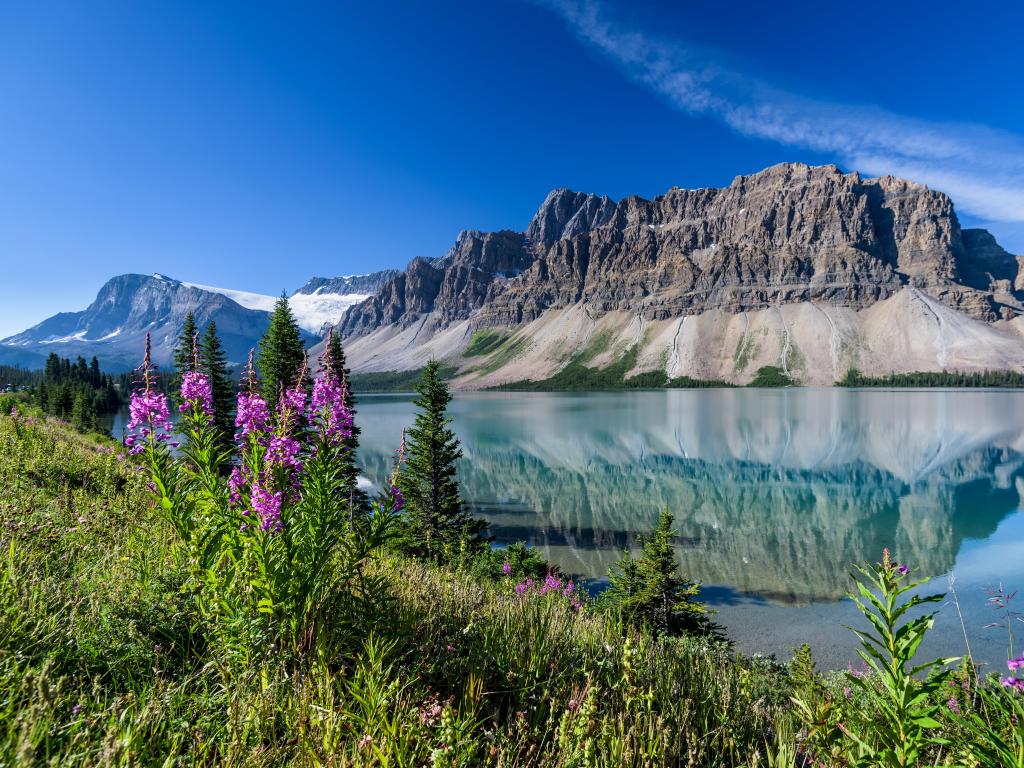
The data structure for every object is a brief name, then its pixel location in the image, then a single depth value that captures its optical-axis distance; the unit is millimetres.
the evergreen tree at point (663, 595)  20141
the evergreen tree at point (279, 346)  28266
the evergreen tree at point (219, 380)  28450
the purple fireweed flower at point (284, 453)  4918
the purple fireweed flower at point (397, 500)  5773
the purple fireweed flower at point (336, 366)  5914
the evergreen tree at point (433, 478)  32156
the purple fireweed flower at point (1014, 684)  3822
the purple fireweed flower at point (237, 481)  4953
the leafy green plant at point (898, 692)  2936
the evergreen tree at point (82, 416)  56094
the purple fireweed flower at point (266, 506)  4574
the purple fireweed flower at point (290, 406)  5145
